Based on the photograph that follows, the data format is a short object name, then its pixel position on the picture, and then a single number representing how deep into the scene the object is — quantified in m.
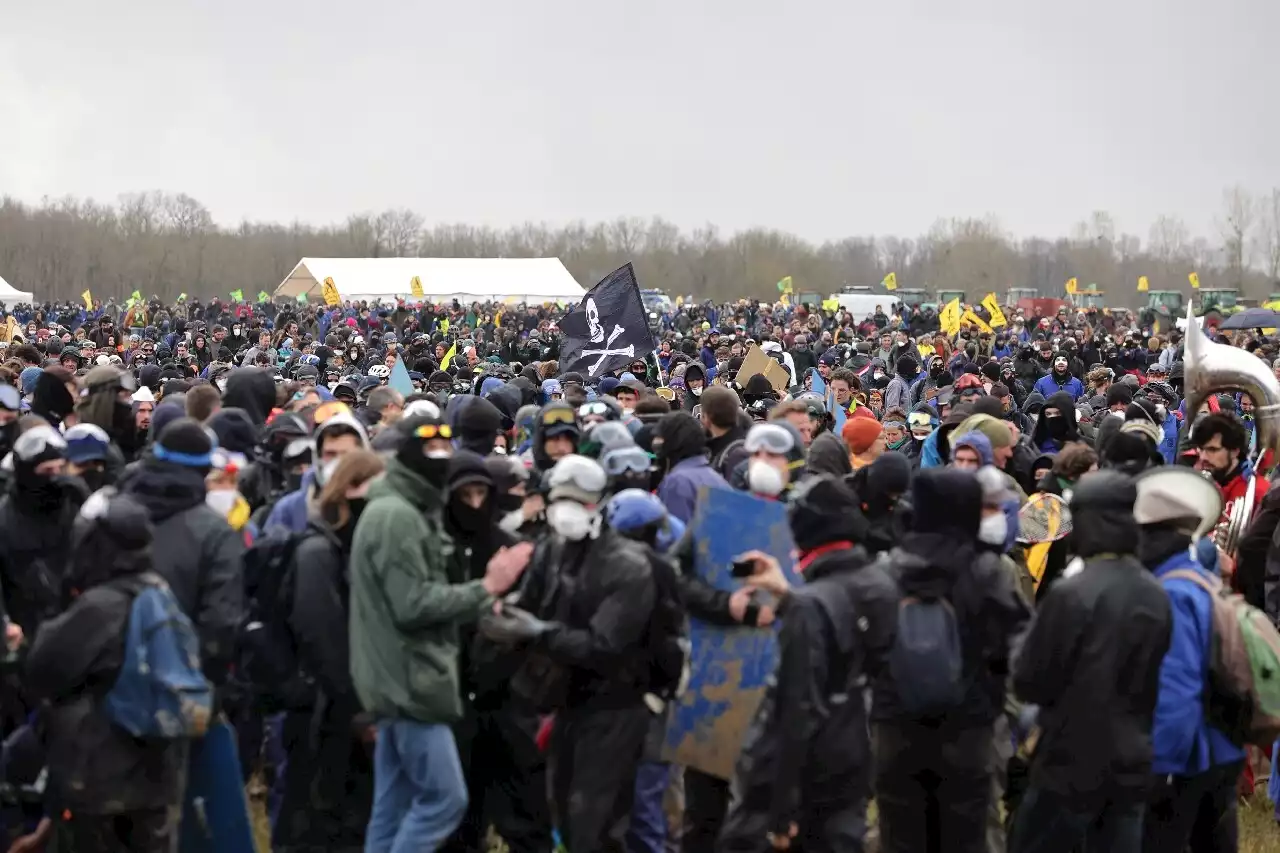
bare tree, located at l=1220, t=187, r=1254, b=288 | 144.62
